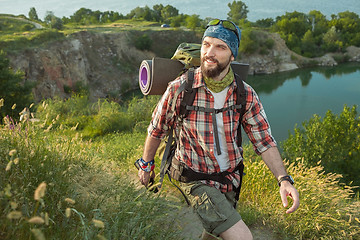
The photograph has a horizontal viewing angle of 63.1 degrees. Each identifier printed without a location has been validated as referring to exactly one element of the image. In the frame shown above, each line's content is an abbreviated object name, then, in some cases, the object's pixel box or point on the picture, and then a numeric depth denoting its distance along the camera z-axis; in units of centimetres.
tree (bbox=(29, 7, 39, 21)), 6444
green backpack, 252
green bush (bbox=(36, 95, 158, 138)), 986
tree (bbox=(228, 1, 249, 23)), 8865
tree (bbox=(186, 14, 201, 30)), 4639
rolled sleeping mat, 249
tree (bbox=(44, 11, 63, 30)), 3853
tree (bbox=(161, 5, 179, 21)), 7456
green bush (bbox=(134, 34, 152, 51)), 3861
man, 212
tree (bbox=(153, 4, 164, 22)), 7181
